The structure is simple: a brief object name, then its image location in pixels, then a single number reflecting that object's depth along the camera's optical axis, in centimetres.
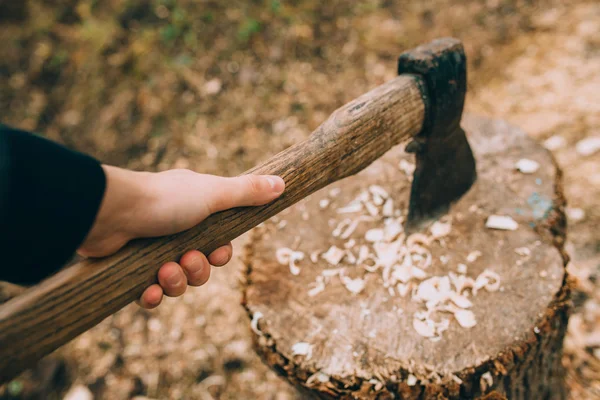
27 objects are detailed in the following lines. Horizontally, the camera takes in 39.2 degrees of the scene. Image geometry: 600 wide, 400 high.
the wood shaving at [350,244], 73
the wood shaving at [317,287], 70
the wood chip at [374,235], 73
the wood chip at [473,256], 70
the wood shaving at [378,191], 76
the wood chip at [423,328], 66
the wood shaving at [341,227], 74
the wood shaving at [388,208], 75
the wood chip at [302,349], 66
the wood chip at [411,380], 63
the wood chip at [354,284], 69
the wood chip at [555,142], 103
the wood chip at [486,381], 64
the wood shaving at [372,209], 75
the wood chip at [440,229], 72
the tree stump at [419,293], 64
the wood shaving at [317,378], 65
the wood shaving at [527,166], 75
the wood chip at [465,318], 66
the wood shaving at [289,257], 72
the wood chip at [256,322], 68
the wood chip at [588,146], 99
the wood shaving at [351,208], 76
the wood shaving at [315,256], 72
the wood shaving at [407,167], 78
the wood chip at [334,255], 72
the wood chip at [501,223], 71
